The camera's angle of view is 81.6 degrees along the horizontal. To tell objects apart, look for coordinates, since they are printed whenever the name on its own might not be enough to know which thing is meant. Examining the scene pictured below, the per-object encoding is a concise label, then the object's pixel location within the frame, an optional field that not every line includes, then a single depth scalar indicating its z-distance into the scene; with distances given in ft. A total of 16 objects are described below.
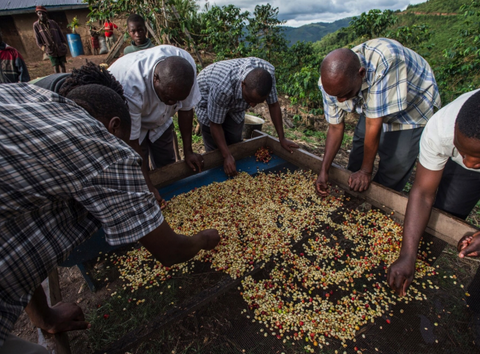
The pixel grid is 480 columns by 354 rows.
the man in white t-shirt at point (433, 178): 4.70
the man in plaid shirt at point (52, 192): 3.13
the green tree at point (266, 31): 27.50
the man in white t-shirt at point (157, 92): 7.28
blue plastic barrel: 42.80
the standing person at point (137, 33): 15.60
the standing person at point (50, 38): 23.76
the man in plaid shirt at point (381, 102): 7.11
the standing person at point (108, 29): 27.80
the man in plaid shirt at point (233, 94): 8.84
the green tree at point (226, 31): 25.47
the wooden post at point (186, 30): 19.76
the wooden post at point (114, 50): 30.94
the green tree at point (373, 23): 21.68
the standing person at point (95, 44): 42.76
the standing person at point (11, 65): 13.73
